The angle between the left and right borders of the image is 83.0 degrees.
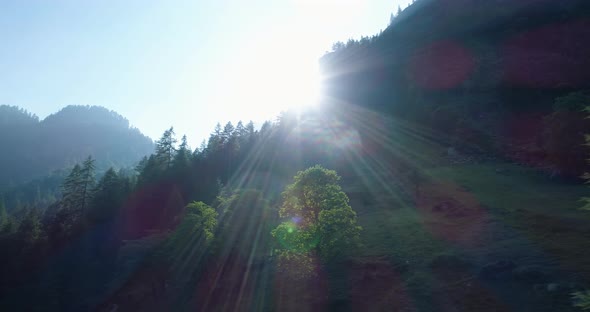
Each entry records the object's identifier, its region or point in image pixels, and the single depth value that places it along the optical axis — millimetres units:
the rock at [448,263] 30266
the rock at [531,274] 25331
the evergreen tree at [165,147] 88875
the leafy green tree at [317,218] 33438
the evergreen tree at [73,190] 71150
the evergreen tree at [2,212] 107881
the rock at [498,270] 27125
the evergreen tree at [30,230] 66000
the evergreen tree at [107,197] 70938
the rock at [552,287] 23406
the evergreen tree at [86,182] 71531
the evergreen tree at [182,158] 84706
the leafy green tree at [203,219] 39003
